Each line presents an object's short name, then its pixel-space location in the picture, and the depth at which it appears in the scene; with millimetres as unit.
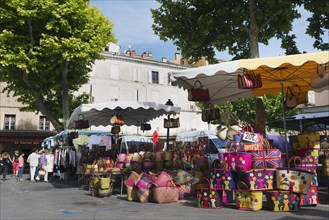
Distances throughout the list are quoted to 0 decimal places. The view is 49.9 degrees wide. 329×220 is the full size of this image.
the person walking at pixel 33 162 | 17859
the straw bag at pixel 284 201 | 6516
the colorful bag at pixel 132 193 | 8844
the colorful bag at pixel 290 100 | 9055
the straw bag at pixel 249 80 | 7270
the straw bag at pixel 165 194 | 8219
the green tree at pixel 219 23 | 10578
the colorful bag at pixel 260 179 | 6590
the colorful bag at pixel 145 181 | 8461
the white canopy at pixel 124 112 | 11055
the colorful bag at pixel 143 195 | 8469
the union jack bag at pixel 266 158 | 6668
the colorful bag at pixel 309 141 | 7648
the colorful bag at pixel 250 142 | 6832
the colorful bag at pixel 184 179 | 8836
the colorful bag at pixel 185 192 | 8828
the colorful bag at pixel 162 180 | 8273
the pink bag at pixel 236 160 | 6719
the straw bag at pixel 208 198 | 7164
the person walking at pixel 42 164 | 17372
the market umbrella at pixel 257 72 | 6645
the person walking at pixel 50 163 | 17447
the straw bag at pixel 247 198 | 6648
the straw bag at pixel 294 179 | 6504
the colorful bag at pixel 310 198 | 6738
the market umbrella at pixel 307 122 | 13298
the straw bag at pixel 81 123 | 12984
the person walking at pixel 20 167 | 18359
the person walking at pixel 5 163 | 18266
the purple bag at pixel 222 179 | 6980
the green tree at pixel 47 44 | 18109
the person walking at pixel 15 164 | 19969
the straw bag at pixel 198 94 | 8608
